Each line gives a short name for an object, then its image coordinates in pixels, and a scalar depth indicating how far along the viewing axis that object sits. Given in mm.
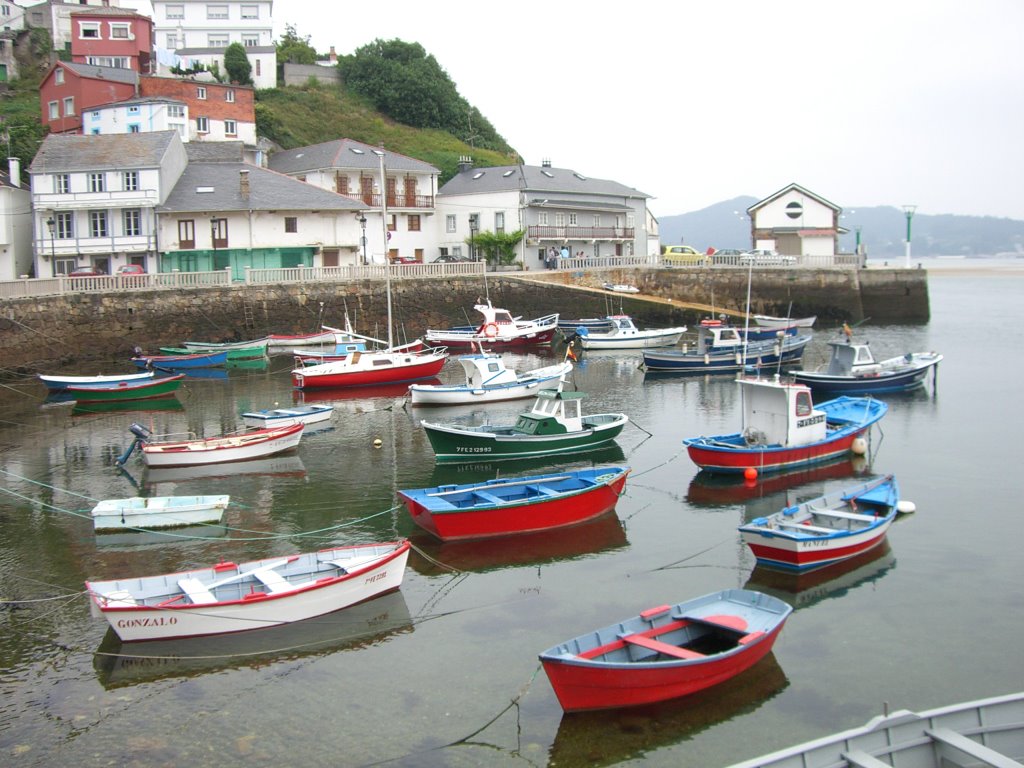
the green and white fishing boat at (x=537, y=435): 27203
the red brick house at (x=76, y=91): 67562
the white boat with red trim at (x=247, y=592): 15852
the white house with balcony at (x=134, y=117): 63906
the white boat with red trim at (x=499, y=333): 52750
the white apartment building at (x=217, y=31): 86438
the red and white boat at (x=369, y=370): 40469
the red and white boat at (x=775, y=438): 25797
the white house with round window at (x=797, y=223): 71625
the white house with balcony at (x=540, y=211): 68125
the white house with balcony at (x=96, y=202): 52625
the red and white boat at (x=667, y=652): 13258
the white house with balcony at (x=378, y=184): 66188
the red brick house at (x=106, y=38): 74625
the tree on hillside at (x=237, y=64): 84875
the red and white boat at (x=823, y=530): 18641
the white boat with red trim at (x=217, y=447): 27594
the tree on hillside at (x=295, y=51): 96750
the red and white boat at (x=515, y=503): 20719
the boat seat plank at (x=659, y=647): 13938
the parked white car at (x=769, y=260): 66750
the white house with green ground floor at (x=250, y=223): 55406
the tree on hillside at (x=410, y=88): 93625
